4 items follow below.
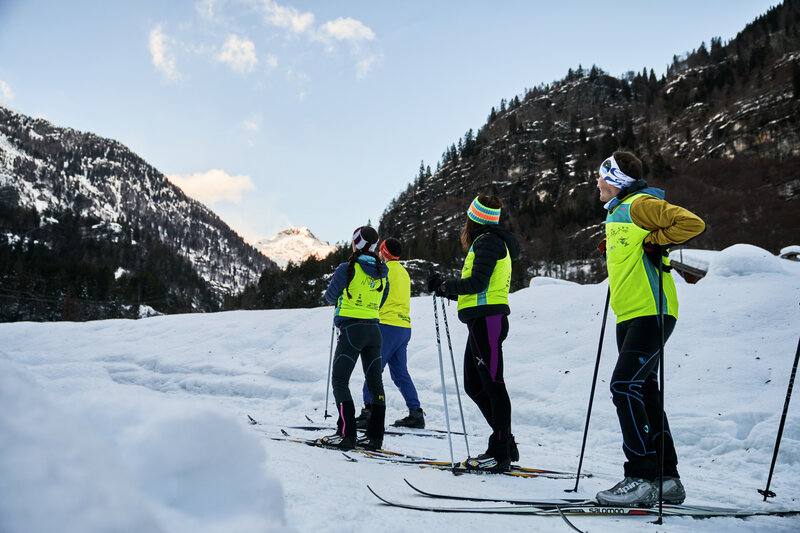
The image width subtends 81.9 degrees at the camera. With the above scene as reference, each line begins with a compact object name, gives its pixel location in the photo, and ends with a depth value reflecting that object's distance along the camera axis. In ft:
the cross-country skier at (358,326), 14.64
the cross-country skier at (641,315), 8.93
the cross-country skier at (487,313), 11.92
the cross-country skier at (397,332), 19.81
